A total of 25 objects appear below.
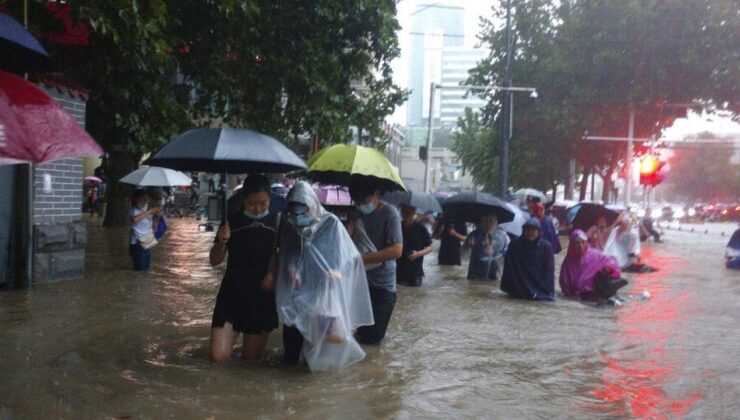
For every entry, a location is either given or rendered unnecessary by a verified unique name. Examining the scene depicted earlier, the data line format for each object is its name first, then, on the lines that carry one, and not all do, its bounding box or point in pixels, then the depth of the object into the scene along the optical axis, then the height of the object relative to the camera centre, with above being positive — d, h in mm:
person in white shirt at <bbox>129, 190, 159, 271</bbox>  12055 -869
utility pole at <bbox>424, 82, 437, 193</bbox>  30594 +2166
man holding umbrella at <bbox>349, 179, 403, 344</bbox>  6637 -548
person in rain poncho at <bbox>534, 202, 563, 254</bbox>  13898 -623
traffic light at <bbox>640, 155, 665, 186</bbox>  22078 +721
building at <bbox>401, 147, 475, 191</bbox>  71062 +1950
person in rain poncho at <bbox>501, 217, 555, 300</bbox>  11164 -1156
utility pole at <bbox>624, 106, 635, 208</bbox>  31781 +1453
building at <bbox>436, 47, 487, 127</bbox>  189250 +28801
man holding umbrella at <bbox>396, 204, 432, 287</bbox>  12258 -1040
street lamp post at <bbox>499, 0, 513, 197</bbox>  26453 +2343
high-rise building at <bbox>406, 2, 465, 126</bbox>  153375 +30881
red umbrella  3236 +185
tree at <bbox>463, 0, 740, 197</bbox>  30422 +5544
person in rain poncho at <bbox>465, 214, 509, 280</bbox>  13367 -1104
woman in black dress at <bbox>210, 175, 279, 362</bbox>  6066 -740
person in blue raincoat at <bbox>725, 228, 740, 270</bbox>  18172 -1308
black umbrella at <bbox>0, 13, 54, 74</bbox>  3963 +659
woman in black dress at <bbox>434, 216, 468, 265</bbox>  14836 -1029
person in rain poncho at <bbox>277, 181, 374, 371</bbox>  5953 -820
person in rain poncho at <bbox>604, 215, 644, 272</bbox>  14984 -1068
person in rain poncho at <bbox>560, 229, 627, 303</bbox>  10945 -1200
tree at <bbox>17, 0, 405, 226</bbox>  12156 +1985
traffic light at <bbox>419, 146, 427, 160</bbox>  32119 +1433
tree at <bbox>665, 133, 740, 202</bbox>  77250 +2522
